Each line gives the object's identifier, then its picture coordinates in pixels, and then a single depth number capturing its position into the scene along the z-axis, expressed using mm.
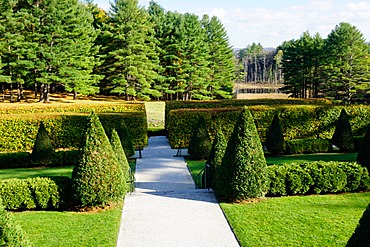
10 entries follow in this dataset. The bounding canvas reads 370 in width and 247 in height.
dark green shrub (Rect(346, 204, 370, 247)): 4184
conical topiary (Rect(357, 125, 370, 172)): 11703
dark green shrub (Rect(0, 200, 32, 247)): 4285
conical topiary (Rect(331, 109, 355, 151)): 17438
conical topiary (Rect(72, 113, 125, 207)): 9180
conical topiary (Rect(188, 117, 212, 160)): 15906
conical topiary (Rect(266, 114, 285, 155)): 16719
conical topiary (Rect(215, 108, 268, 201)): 9609
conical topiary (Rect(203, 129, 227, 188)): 11141
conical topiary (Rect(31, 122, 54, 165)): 15352
